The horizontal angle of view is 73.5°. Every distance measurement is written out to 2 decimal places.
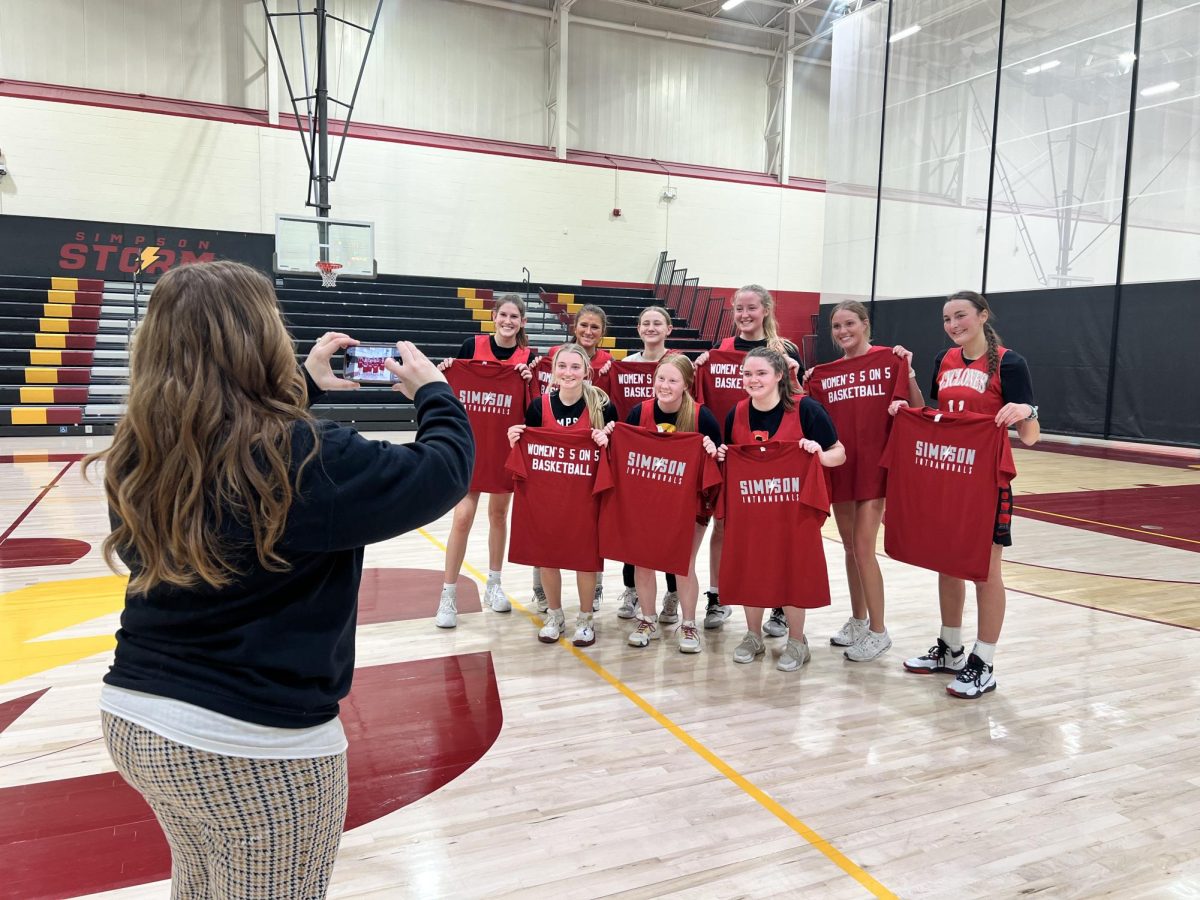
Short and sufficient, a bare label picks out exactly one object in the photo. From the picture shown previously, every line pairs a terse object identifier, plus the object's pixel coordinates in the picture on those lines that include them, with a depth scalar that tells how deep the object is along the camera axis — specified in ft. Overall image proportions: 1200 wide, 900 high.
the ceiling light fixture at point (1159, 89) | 34.60
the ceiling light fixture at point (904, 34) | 46.04
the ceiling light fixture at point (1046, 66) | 39.45
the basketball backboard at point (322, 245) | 42.06
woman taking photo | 3.33
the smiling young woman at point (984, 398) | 10.31
